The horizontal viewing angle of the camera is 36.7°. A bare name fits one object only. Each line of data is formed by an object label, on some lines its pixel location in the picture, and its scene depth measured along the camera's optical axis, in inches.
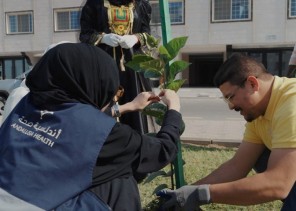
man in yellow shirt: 74.5
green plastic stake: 101.0
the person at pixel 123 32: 139.7
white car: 556.0
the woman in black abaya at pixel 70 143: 62.5
